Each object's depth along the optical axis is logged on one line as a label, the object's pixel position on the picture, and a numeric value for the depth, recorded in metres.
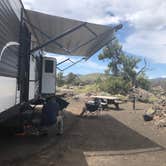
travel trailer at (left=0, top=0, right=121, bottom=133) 3.12
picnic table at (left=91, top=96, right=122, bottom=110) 10.24
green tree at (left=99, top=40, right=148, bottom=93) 22.44
